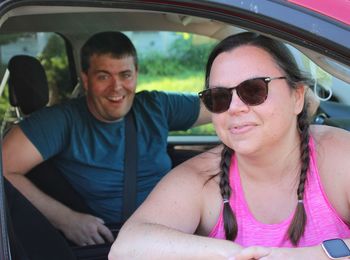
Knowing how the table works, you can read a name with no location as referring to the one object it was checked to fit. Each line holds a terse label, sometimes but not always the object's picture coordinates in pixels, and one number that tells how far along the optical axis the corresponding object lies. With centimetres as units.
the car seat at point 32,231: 172
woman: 160
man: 248
